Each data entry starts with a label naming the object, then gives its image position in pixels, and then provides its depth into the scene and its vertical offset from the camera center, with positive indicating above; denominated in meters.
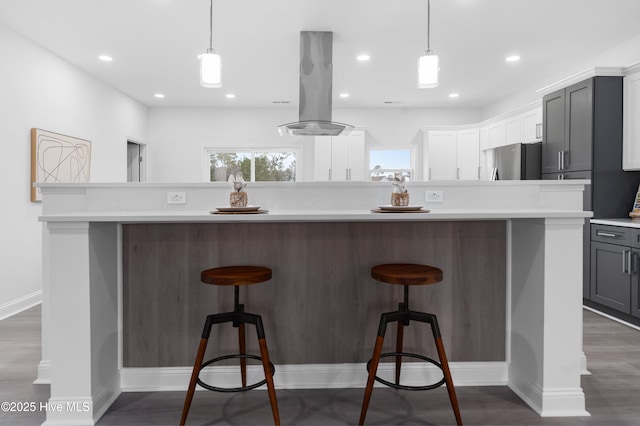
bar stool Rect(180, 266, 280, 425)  1.86 -0.56
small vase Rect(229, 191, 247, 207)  2.16 +0.01
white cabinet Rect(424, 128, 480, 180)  7.00 +0.82
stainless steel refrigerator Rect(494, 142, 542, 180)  4.91 +0.50
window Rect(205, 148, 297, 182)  7.70 +0.72
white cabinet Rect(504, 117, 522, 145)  5.68 +1.02
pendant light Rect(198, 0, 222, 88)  2.79 +0.89
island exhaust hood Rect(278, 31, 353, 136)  4.00 +1.17
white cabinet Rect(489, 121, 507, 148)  6.13 +1.04
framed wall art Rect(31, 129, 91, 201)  4.26 +0.49
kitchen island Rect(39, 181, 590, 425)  2.30 -0.41
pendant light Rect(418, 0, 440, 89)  2.84 +0.91
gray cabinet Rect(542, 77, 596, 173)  4.00 +0.78
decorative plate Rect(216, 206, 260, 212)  2.03 -0.04
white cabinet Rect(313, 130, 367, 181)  7.09 +0.75
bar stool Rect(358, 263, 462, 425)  1.90 -0.55
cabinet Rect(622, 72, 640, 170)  3.78 +0.74
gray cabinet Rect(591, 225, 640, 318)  3.43 -0.57
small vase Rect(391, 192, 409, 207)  2.20 +0.02
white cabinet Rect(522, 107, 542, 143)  5.19 +1.00
